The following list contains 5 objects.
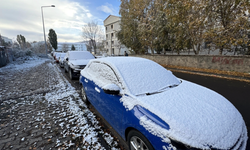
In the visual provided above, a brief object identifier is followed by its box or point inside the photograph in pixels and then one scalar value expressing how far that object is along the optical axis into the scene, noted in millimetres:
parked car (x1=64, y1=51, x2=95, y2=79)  6588
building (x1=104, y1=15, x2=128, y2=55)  40525
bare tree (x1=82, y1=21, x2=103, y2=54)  32688
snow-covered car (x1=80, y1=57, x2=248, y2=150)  1380
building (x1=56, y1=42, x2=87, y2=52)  136975
